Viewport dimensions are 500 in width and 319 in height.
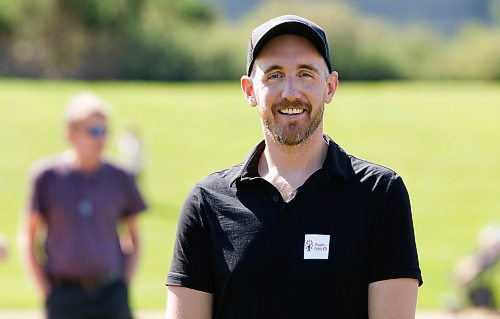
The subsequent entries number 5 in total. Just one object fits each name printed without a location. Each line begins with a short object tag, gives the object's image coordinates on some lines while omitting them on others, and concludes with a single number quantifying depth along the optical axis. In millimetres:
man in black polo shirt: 4829
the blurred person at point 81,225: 10379
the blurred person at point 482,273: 18531
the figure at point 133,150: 35690
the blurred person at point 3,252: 10619
